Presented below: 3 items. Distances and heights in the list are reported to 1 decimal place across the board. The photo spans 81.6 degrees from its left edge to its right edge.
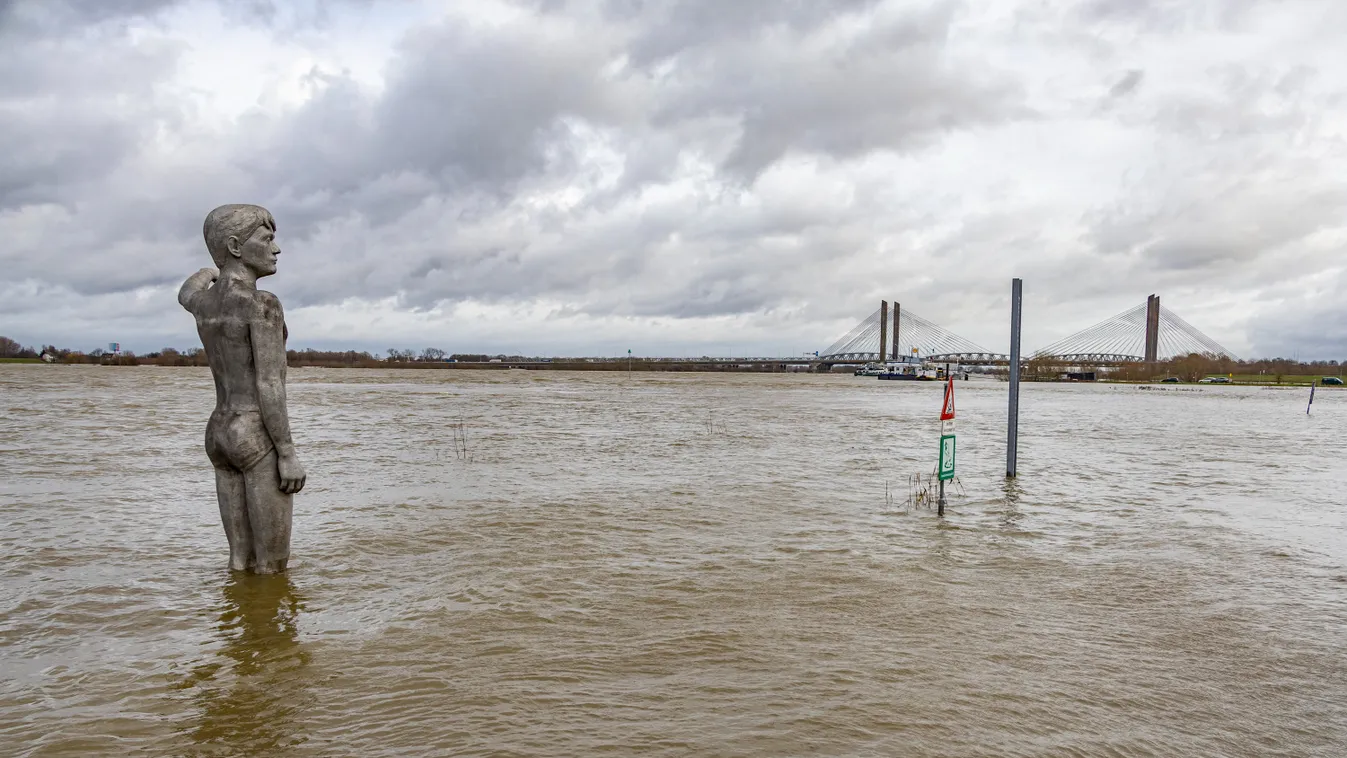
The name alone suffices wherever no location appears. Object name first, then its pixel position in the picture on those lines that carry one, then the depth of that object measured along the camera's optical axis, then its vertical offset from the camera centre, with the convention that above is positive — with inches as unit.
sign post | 435.8 -43.6
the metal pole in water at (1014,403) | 606.5 -25.0
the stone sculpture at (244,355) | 245.4 -0.6
